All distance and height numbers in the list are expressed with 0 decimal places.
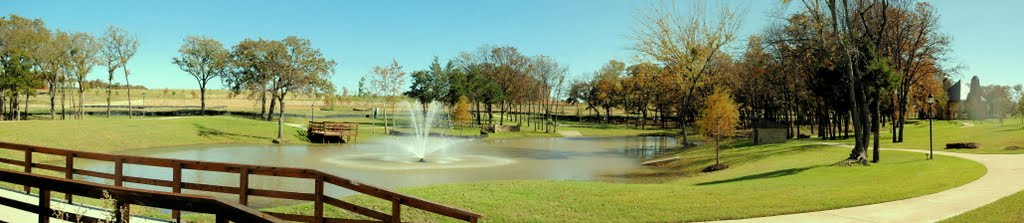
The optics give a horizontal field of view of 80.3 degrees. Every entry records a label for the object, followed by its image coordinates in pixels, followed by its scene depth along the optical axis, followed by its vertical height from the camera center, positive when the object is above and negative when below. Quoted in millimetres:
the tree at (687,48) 45500 +5277
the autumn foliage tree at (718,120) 32938 -174
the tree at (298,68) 60844 +4504
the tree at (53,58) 58241 +4781
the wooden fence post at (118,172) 11290 -1205
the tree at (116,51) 66562 +6404
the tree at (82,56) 62906 +5495
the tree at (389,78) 71375 +4042
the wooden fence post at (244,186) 9945 -1262
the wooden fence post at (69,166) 12125 -1167
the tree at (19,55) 54062 +4752
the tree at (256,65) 61469 +5075
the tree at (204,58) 80188 +6827
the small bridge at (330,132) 52125 -1799
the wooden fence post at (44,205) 7820 -1272
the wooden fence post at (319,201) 9375 -1396
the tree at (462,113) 68625 +36
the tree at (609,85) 107062 +5379
